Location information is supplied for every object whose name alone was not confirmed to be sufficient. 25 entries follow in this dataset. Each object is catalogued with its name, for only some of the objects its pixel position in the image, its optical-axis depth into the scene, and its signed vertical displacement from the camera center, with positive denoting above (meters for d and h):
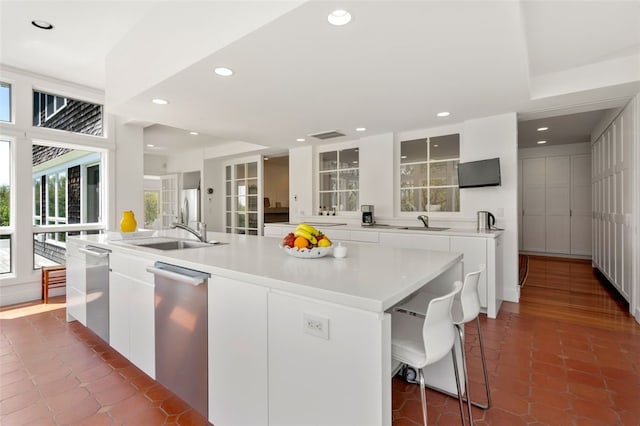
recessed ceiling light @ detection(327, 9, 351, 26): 1.74 +1.10
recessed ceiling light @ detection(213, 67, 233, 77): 2.43 +1.10
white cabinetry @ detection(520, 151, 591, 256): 6.50 +0.16
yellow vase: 2.89 -0.09
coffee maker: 4.66 -0.04
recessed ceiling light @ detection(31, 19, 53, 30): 2.81 +1.71
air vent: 4.56 +1.16
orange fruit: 1.80 -0.17
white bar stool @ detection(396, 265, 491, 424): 1.54 -0.50
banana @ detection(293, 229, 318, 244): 1.84 -0.13
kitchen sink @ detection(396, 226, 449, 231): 3.90 -0.21
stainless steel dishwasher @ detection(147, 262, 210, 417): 1.62 -0.65
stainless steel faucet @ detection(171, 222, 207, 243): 2.34 -0.13
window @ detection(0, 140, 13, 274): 3.79 +0.09
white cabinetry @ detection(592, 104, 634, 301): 3.36 +0.13
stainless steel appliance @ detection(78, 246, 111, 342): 2.41 -0.60
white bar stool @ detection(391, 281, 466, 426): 1.22 -0.55
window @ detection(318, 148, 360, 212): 5.18 +0.53
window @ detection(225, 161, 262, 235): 6.88 +0.32
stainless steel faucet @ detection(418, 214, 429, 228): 4.11 -0.10
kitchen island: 1.06 -0.46
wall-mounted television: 3.66 +0.46
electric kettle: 3.65 -0.11
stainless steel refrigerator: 7.37 +0.17
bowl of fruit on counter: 1.79 -0.18
